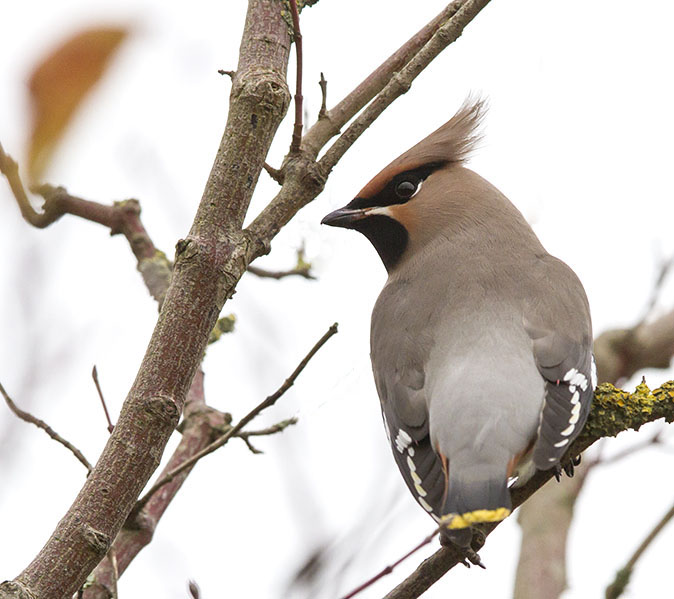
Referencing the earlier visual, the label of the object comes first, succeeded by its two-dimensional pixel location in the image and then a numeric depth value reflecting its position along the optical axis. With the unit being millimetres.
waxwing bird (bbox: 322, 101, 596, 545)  5480
